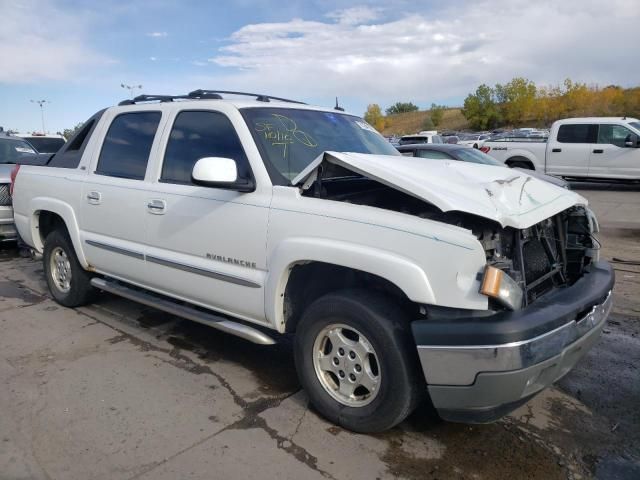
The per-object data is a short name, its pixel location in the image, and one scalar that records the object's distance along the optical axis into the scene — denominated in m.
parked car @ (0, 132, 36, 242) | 8.05
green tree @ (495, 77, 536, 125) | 83.12
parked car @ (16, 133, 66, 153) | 13.19
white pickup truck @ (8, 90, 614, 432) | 2.65
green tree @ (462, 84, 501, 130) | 87.44
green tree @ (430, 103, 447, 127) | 98.31
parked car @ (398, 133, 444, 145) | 23.56
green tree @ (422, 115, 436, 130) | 93.81
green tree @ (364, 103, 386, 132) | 107.96
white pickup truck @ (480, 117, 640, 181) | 15.01
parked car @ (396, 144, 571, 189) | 10.70
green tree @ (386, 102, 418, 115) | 133.00
